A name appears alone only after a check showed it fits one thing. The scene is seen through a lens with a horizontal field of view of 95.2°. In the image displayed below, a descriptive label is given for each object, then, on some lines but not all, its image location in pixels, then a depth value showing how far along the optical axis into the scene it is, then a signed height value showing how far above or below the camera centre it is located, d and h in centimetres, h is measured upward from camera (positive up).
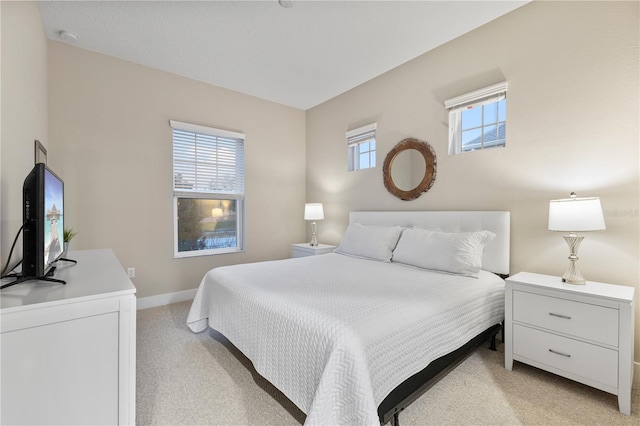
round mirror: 314 +45
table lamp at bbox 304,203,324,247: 418 -8
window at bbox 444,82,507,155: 264 +86
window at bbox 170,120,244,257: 365 +23
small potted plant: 220 -25
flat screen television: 122 -7
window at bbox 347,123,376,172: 380 +83
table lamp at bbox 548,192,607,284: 185 -7
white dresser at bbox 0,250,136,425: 102 -56
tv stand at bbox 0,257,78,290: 122 -32
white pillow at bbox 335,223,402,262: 299 -37
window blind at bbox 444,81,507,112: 258 +103
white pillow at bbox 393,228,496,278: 237 -37
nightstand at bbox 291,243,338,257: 392 -58
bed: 133 -61
